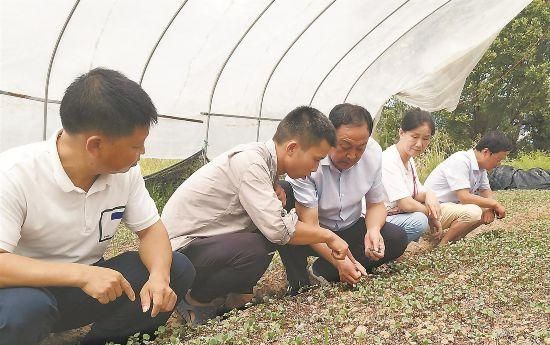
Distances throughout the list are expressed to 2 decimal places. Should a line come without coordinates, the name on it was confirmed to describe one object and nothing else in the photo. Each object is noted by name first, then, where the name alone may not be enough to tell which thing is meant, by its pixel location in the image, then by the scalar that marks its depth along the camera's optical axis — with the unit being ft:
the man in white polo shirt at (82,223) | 7.40
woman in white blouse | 15.69
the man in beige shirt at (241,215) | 10.59
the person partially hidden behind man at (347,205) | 12.05
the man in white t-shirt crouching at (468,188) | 18.48
